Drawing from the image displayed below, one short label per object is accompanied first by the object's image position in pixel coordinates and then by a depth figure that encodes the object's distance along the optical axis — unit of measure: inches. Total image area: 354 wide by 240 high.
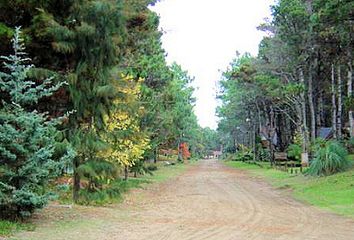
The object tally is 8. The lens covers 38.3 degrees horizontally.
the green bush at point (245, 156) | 2893.5
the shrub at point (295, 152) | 1876.2
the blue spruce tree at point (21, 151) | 424.5
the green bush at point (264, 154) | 2508.6
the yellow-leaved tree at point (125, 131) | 652.7
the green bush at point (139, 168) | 1231.1
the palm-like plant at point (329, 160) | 1045.8
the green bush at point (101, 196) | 630.5
